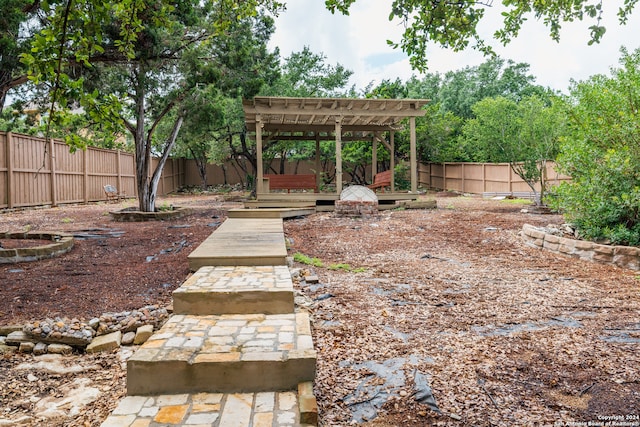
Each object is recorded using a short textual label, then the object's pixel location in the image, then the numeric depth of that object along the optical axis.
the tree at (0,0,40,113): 5.02
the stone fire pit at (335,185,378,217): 10.01
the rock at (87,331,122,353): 3.16
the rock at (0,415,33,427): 2.18
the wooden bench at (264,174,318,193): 12.45
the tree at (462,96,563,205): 11.45
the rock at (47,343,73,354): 3.15
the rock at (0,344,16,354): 3.11
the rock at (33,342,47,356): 3.13
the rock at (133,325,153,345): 3.23
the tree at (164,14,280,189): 9.48
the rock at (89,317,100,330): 3.40
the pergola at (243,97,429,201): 11.29
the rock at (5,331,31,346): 3.22
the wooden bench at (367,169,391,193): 12.42
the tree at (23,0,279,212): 2.99
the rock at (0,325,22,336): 3.31
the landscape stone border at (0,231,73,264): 5.47
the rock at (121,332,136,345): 3.25
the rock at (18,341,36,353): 3.16
